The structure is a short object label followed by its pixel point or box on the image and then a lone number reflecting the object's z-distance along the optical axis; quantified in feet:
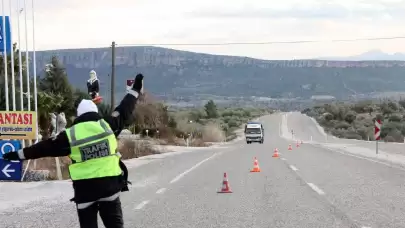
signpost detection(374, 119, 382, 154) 123.62
